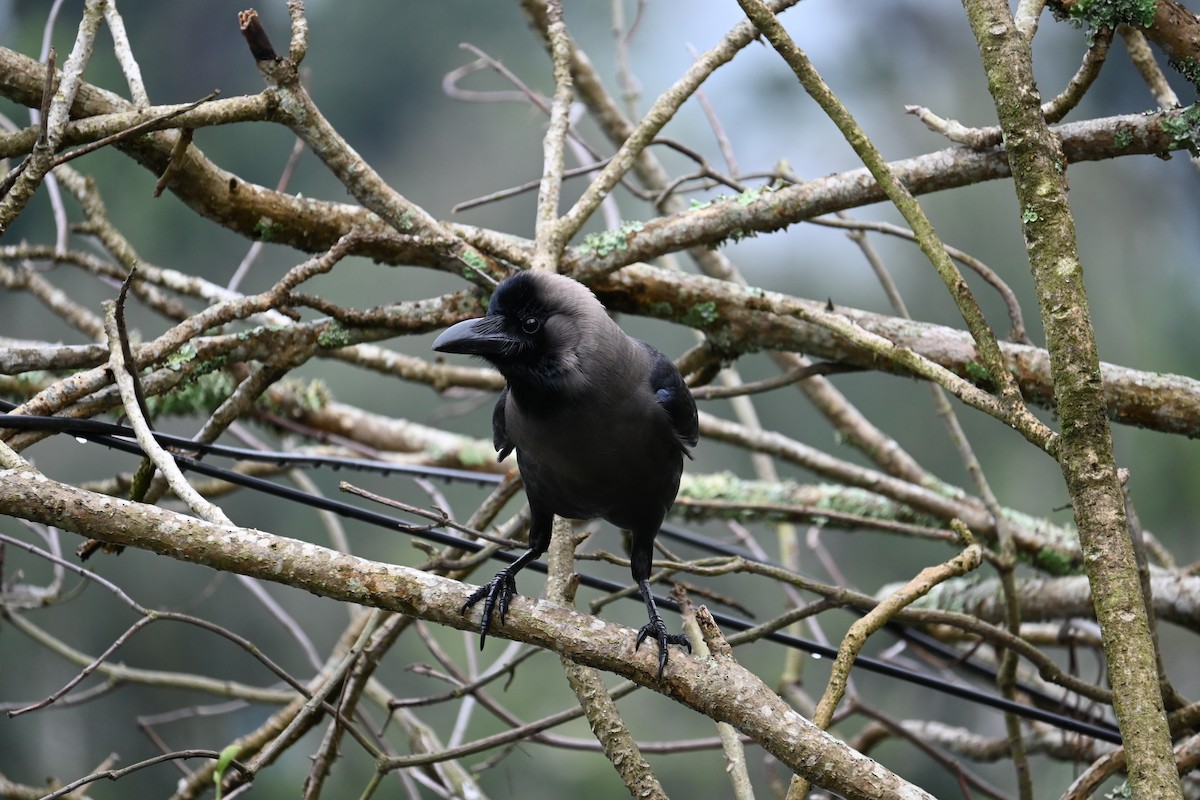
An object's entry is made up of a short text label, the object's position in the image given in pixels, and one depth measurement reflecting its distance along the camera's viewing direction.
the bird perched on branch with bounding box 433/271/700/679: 4.33
